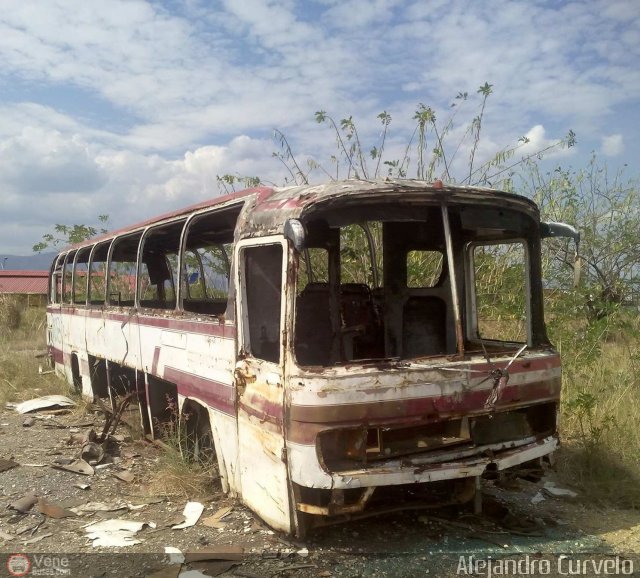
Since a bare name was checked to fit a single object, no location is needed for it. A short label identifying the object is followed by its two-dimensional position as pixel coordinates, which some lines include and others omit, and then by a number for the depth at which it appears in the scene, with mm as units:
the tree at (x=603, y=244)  11773
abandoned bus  3902
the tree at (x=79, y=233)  20703
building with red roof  27578
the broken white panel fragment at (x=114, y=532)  4547
